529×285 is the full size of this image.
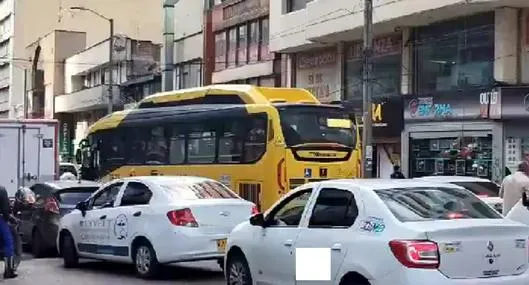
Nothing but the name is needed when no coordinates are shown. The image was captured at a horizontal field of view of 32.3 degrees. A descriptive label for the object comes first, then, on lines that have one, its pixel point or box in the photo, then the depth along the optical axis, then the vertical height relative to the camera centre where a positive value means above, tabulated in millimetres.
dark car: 17109 -1132
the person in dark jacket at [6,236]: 13676 -1314
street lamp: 47853 +4626
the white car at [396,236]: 8078 -782
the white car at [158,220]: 12844 -1023
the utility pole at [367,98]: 26797 +1634
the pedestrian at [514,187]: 13411 -487
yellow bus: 19656 +257
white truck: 22094 -79
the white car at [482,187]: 15943 -604
